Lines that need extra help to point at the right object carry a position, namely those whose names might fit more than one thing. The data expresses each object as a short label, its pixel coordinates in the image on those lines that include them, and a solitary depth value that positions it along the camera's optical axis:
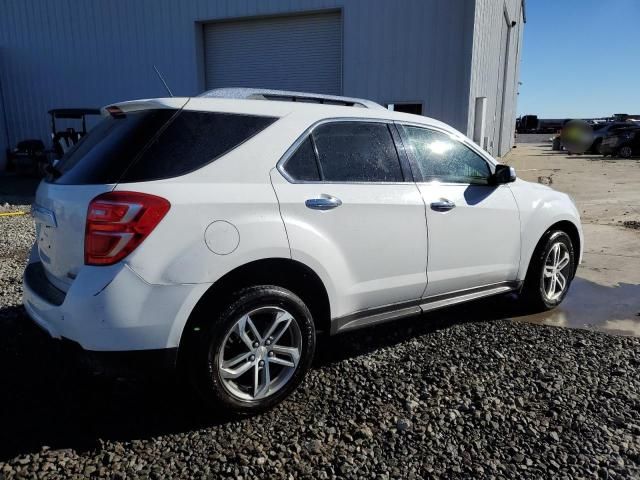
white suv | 2.42
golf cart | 12.43
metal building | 11.98
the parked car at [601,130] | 25.07
